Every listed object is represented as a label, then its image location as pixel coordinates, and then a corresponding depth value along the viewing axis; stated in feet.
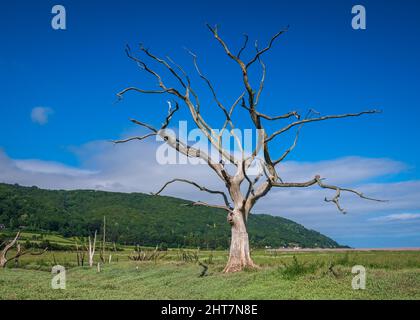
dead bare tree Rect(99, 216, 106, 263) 158.81
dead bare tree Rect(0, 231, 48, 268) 131.17
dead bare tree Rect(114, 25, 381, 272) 79.36
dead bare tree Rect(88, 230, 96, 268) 137.07
